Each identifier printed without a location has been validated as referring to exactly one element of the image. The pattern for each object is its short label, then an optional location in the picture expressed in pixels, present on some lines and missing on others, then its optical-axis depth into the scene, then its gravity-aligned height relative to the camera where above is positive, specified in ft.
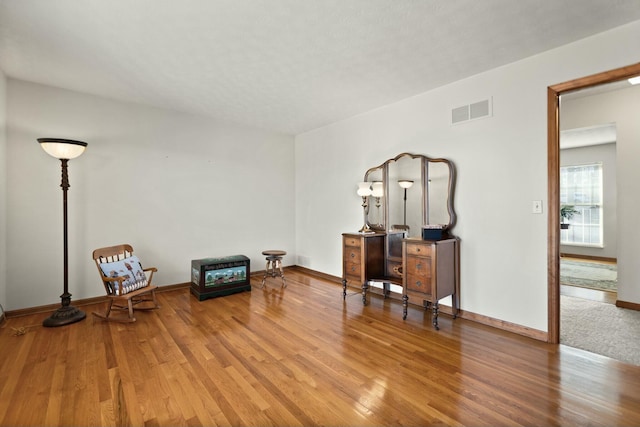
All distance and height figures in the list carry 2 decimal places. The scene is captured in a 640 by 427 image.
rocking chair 10.58 -2.43
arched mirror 11.31 +0.79
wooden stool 15.57 -2.42
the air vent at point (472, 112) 10.27 +3.68
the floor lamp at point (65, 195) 10.14 +0.73
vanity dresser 10.36 -0.97
